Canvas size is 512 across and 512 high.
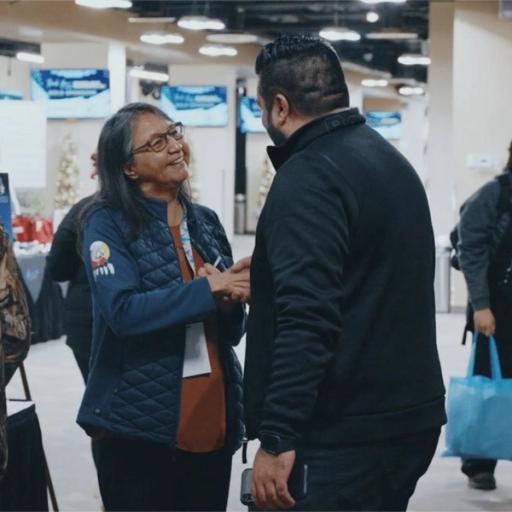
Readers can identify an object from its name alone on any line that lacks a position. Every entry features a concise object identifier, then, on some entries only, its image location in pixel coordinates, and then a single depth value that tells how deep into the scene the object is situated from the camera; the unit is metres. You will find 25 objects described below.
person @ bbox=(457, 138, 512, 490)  4.88
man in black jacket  2.19
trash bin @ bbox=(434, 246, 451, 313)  12.44
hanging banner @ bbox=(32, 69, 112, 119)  15.30
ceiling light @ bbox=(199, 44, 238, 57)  18.03
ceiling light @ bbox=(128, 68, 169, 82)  19.77
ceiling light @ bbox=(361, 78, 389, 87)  27.08
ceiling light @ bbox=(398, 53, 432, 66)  20.61
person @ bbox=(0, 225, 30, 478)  2.85
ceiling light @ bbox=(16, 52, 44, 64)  18.20
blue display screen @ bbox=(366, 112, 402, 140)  31.22
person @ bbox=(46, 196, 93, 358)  4.32
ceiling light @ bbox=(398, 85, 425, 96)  29.73
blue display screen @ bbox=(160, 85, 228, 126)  19.69
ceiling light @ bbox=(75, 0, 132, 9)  11.73
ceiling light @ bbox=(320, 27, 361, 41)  15.35
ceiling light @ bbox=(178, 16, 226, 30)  13.84
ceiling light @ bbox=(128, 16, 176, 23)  14.74
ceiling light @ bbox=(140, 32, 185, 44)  15.43
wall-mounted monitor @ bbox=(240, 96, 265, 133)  25.40
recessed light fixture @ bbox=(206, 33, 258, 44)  15.78
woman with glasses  2.69
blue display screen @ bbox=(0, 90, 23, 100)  18.67
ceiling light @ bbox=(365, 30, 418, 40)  16.38
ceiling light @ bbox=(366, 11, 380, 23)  18.00
